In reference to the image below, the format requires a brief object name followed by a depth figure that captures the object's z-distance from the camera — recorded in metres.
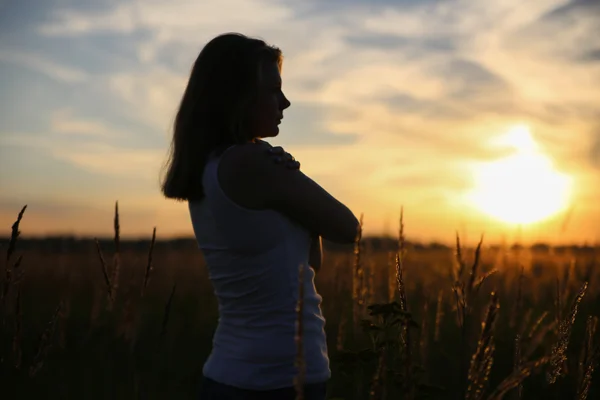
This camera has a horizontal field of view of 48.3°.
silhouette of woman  2.00
